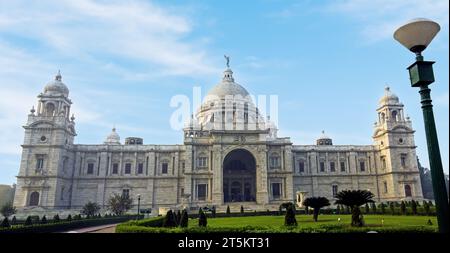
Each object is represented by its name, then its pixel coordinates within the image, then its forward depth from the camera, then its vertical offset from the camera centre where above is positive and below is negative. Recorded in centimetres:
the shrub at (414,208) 2759 -18
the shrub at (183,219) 1903 -73
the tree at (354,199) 1773 +36
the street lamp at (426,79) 453 +179
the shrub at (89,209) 3806 -39
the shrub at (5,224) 2194 -115
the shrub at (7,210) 3784 -49
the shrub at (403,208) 2863 -19
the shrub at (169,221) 1841 -80
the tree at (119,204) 4047 +17
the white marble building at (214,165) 4616 +574
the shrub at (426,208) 2630 -18
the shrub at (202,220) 1952 -80
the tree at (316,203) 2356 +18
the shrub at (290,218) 1833 -64
